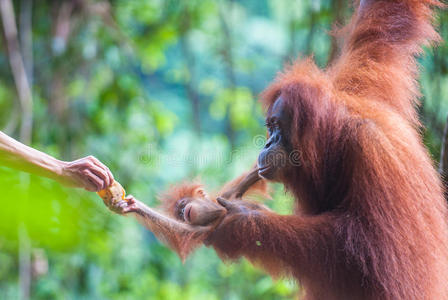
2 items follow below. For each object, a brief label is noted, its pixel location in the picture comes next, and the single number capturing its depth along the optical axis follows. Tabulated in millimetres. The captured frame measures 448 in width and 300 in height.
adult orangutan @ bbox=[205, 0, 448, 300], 6616
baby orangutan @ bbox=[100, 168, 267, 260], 6682
